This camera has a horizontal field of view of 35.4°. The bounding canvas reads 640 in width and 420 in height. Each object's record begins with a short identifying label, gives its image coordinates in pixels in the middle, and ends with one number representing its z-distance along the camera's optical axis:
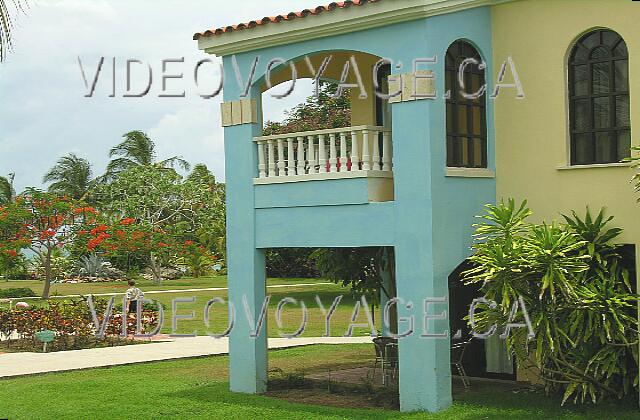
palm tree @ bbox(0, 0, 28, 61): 7.56
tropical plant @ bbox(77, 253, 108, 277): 50.59
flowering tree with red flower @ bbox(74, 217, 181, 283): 40.86
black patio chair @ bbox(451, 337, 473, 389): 14.41
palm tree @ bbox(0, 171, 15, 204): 53.66
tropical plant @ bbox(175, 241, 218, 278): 50.03
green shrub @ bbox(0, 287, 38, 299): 38.06
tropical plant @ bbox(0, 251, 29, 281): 34.06
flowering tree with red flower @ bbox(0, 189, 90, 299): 33.94
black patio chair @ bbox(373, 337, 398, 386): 14.82
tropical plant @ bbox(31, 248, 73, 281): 45.09
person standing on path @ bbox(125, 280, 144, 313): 24.64
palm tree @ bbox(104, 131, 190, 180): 56.22
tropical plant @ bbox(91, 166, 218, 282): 49.41
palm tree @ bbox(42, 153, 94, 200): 57.53
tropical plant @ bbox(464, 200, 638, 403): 11.80
